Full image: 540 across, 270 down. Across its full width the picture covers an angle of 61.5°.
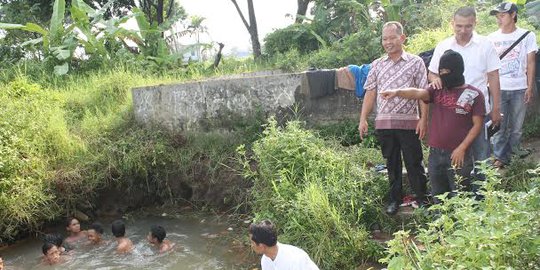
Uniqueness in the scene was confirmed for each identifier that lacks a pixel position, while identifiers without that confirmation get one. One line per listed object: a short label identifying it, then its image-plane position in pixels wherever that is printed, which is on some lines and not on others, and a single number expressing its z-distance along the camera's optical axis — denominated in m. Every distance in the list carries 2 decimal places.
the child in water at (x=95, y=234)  6.48
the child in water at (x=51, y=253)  5.94
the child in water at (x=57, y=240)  6.03
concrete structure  7.34
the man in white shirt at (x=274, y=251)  3.24
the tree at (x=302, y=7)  17.28
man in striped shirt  4.29
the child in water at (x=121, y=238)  6.22
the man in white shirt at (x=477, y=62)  3.93
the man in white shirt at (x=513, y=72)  4.80
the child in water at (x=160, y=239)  6.10
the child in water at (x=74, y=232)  6.61
